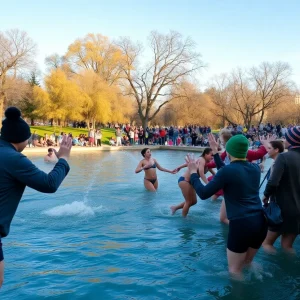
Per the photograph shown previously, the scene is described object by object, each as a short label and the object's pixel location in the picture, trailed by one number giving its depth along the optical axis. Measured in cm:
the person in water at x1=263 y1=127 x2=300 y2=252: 510
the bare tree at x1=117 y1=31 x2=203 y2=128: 5138
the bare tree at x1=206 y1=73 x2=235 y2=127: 6159
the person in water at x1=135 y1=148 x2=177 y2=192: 1174
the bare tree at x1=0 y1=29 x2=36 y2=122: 4666
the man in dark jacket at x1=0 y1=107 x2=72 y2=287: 309
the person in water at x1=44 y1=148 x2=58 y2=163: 1841
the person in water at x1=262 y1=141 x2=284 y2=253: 559
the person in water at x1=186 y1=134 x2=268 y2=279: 430
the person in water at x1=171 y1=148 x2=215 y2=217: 848
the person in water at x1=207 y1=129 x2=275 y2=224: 637
